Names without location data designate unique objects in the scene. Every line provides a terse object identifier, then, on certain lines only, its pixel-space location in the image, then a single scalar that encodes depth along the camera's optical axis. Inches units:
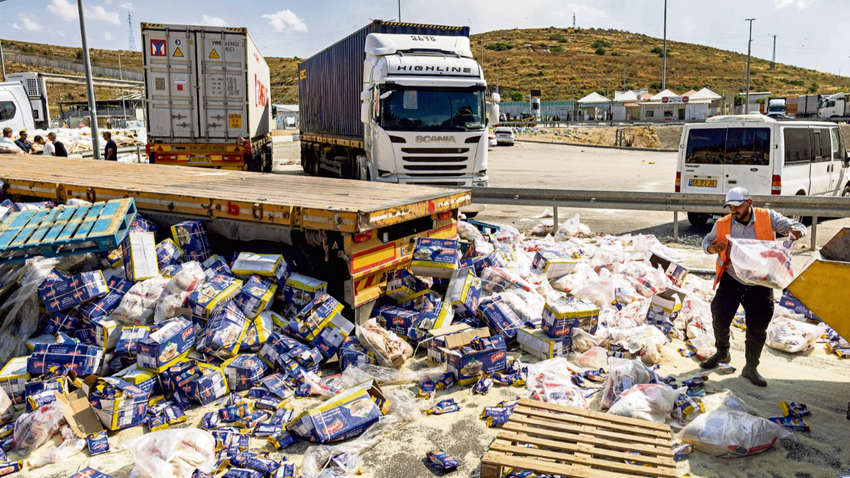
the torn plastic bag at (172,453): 153.3
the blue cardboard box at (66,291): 221.9
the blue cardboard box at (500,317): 242.4
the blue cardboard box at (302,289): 236.1
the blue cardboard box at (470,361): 209.8
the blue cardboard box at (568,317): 228.5
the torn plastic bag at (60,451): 168.9
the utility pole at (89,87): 643.5
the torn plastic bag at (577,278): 298.7
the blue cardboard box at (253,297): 225.8
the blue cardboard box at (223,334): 209.8
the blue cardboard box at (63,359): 201.8
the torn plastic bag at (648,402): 181.2
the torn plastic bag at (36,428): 175.2
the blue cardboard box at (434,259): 251.1
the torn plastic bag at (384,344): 222.1
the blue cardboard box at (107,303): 223.9
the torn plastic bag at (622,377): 195.8
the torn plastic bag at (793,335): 239.8
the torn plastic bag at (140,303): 223.1
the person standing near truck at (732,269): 209.6
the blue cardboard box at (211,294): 217.3
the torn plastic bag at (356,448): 160.6
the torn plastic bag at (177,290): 221.1
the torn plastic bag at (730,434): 164.6
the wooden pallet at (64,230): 225.1
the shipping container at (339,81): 548.1
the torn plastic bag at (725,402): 183.5
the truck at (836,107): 1980.8
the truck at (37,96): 989.2
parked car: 1507.1
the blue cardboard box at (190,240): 261.3
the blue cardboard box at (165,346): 197.8
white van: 425.1
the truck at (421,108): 484.7
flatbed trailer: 232.7
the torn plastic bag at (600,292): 274.8
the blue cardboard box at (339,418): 173.5
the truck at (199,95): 587.5
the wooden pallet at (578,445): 144.3
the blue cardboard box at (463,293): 249.0
